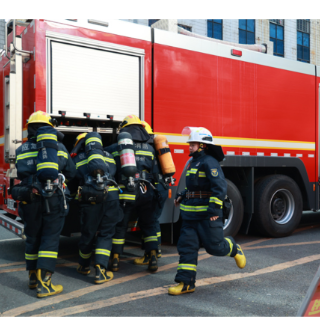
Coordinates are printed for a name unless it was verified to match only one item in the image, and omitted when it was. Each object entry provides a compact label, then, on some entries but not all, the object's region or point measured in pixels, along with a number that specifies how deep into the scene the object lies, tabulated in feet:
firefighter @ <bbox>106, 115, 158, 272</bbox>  16.24
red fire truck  16.72
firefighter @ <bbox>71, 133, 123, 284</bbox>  14.82
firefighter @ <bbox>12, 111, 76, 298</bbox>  13.47
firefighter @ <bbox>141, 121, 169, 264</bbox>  17.16
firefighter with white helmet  13.75
